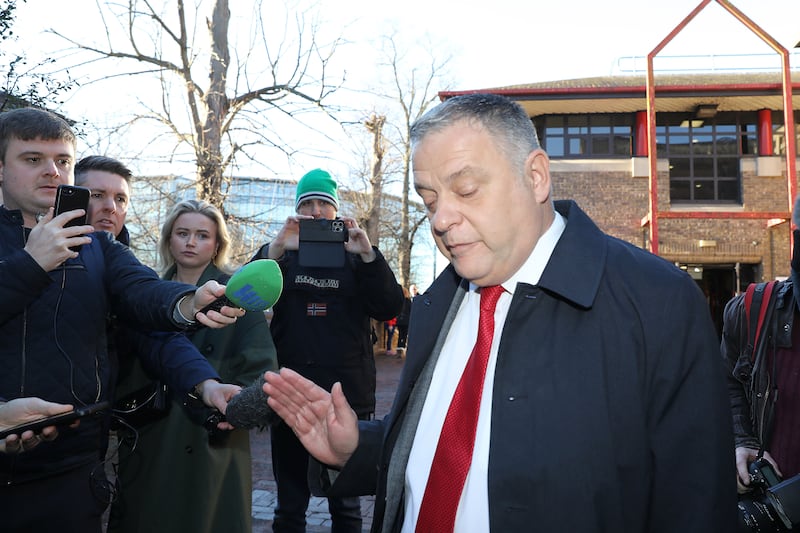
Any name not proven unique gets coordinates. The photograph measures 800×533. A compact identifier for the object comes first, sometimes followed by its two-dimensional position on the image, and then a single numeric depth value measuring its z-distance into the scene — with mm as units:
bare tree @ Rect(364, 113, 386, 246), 19953
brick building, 17875
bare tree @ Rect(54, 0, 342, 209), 10086
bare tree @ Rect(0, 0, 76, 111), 4797
